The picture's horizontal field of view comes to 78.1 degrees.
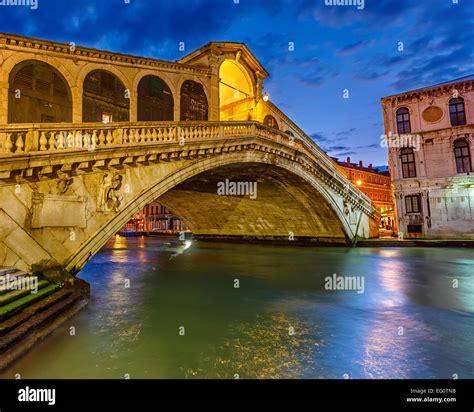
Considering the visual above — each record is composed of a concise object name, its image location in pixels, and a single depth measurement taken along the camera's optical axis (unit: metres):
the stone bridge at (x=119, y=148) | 7.28
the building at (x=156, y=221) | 57.50
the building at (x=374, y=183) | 48.41
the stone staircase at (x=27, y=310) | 4.39
